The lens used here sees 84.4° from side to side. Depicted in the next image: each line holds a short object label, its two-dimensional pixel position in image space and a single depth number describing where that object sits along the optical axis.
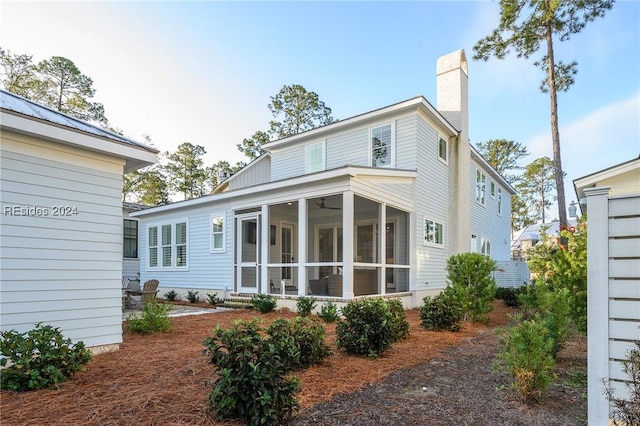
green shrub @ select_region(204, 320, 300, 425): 2.75
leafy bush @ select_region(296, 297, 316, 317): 8.69
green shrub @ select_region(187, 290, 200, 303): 12.62
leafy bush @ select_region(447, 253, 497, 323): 8.00
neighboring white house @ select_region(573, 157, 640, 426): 2.58
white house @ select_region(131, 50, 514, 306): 9.74
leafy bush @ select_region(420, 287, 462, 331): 7.12
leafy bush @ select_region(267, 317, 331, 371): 3.92
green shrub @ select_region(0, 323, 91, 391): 3.60
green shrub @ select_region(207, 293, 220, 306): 11.53
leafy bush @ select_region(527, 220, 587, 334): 4.97
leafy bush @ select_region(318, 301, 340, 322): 7.68
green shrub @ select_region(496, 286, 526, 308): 12.54
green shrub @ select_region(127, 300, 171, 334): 6.60
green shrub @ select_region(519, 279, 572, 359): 4.52
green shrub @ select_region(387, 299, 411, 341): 5.80
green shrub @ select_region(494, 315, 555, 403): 3.26
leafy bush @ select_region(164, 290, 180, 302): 13.19
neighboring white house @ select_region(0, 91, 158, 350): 4.31
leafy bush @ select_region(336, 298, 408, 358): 5.04
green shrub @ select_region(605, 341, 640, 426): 2.18
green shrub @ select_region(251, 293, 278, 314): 9.39
